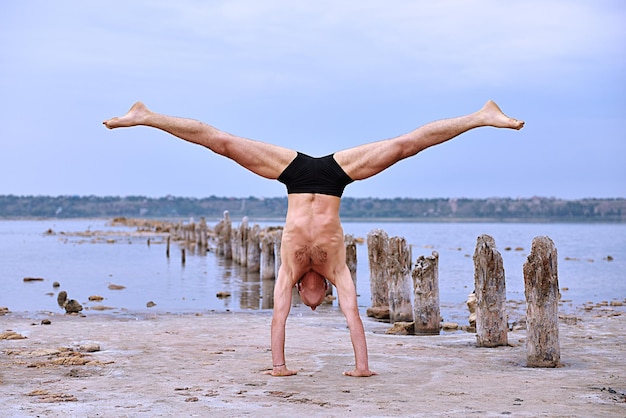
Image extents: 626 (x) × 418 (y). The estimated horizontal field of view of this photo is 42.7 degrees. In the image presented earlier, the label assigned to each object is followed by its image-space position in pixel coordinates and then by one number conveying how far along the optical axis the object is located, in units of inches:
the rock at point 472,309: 583.8
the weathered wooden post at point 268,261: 1027.3
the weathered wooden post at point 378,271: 633.6
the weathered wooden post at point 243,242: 1274.6
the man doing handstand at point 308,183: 340.8
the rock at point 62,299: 725.9
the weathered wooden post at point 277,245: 893.8
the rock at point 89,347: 410.0
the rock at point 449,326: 567.8
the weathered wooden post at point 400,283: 590.6
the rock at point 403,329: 521.0
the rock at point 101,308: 710.5
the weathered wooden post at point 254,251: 1164.2
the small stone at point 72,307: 655.8
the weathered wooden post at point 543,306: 375.6
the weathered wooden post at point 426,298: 528.4
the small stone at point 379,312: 626.8
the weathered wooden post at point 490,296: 443.2
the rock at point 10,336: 453.4
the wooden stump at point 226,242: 1526.8
